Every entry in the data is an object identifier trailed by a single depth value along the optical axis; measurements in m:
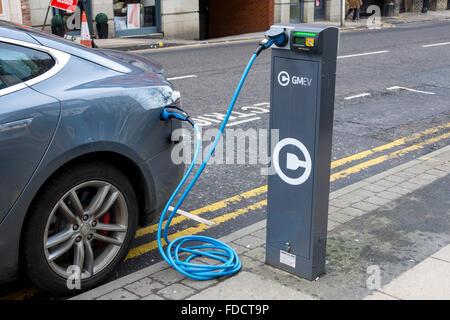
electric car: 3.08
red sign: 13.30
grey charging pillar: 3.27
